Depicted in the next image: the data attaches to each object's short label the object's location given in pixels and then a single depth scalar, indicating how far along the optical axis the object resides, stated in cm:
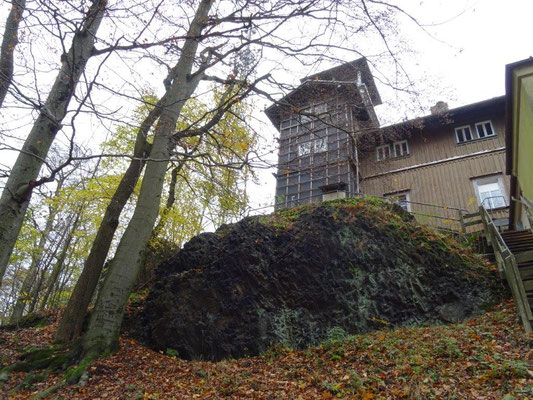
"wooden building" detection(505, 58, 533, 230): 734
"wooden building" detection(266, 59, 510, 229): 1495
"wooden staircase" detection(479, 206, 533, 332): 566
